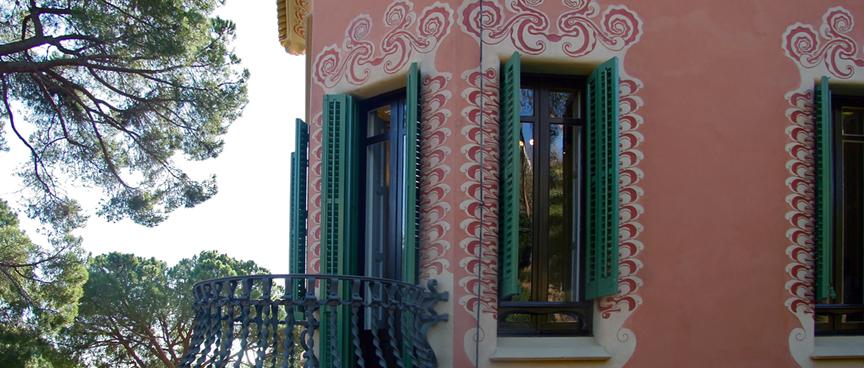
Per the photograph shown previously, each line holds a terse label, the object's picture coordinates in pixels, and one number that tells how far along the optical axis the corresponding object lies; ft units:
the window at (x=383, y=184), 20.71
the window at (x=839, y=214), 19.36
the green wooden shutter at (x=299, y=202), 22.15
